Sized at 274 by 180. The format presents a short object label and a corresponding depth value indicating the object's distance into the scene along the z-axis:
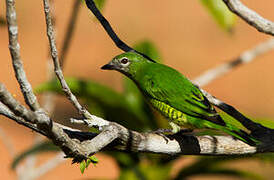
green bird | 7.36
